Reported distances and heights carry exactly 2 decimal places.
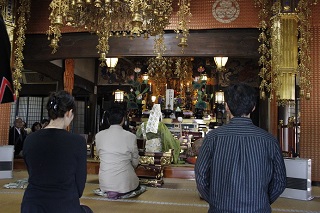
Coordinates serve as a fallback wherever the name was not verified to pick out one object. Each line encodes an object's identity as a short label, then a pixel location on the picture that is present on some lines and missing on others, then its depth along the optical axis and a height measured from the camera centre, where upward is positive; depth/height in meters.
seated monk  5.37 -0.26
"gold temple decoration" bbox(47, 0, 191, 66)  4.00 +1.30
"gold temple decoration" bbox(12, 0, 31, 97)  5.88 +1.29
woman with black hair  1.69 -0.28
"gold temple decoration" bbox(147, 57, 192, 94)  9.58 +1.26
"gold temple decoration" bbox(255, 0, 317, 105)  4.86 +0.97
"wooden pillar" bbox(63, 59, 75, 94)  7.96 +0.91
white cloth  5.36 -0.11
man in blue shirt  1.59 -0.23
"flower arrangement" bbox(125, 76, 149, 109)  9.17 +0.58
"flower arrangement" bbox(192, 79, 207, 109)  8.91 +0.65
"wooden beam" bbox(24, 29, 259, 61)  5.68 +1.22
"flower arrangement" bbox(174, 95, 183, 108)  9.43 +0.38
